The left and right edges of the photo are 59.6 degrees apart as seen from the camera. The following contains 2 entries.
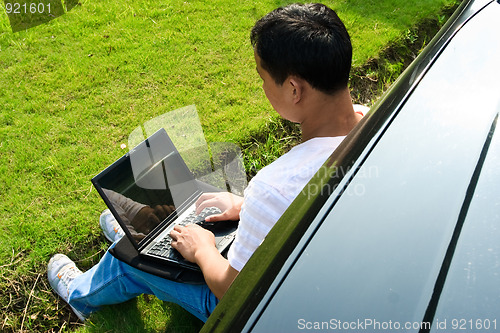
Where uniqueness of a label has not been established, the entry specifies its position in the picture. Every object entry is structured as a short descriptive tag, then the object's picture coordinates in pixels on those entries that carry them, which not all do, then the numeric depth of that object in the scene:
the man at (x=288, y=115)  1.42
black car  0.89
